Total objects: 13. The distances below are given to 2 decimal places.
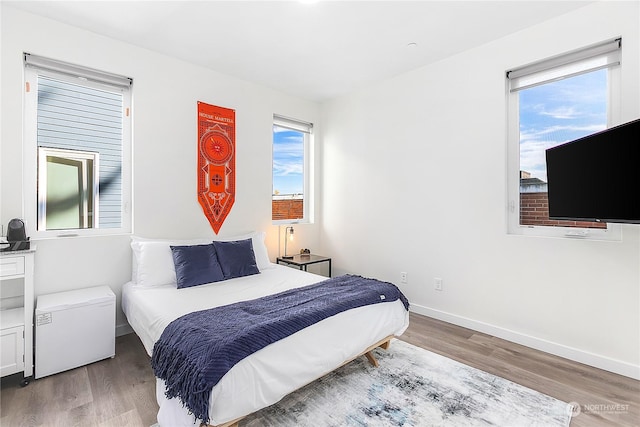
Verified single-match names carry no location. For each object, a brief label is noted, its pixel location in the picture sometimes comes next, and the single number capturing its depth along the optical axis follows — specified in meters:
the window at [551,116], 2.41
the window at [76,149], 2.53
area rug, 1.77
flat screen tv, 1.76
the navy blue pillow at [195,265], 2.70
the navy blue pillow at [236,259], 2.99
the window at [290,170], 4.23
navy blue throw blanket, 1.42
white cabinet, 2.04
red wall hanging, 3.40
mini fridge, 2.18
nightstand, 3.88
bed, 1.49
